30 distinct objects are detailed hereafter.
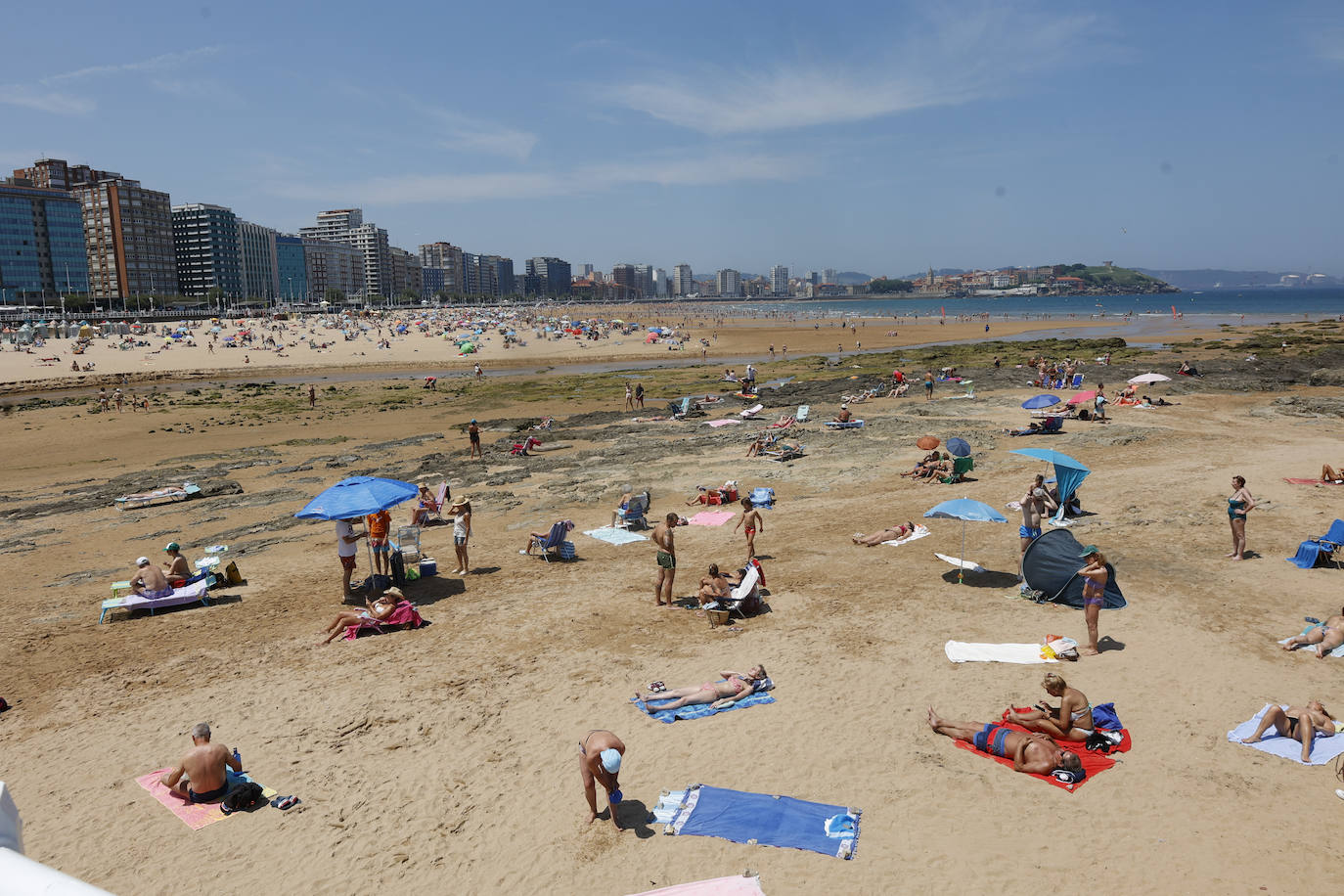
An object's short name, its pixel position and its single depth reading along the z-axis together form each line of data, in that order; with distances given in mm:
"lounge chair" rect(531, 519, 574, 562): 15070
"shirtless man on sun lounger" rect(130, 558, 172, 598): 12969
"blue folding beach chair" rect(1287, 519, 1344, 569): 12484
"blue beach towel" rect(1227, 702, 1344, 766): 7551
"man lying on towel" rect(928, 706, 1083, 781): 7574
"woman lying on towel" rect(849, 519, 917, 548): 15047
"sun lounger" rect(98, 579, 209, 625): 12867
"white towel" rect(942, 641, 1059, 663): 10016
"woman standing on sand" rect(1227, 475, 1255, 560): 12828
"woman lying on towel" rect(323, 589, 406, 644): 11680
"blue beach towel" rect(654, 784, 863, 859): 6773
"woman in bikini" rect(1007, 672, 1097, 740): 8016
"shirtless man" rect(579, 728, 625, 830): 6996
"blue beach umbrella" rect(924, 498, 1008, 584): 12320
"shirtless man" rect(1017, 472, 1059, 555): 13320
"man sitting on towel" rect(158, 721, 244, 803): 7625
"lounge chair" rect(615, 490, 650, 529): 17031
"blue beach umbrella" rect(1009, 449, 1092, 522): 15016
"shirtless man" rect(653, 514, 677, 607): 11984
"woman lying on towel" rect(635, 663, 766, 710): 9133
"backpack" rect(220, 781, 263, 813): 7559
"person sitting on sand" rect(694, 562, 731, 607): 11961
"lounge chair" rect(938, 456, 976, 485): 19062
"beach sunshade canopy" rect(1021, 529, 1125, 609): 11773
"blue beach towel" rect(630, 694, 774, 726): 8953
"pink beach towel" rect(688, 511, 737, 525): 17438
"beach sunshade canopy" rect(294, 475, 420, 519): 12336
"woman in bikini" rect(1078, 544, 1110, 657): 10016
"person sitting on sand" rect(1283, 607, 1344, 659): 9664
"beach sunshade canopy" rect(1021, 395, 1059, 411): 24500
